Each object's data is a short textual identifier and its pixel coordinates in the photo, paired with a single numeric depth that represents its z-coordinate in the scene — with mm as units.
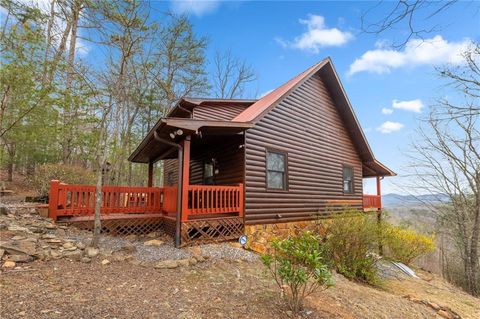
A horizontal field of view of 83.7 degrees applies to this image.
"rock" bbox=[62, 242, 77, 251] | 5359
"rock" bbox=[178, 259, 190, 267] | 5520
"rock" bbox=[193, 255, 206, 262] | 5851
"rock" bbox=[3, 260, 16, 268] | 4277
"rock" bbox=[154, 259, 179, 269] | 5266
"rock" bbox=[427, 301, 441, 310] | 5991
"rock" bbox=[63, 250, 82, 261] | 5059
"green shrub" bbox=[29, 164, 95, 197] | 10742
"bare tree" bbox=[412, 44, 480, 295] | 13938
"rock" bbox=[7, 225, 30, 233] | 5836
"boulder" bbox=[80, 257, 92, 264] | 5031
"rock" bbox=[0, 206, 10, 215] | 7177
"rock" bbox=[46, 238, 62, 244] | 5539
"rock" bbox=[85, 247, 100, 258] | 5295
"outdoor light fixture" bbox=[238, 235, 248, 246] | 7402
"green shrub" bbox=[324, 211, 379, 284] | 7086
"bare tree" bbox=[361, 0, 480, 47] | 2744
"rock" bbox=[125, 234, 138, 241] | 7289
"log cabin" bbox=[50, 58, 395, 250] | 7137
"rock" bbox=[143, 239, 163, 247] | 6702
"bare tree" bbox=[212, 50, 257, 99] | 22719
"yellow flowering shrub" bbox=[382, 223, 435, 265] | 11891
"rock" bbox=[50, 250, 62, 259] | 4938
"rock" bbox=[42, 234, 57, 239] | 5777
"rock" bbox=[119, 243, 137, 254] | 5829
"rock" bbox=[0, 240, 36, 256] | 4672
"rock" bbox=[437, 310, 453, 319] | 5700
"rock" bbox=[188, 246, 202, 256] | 6160
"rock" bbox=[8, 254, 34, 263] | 4487
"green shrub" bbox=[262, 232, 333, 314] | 3826
